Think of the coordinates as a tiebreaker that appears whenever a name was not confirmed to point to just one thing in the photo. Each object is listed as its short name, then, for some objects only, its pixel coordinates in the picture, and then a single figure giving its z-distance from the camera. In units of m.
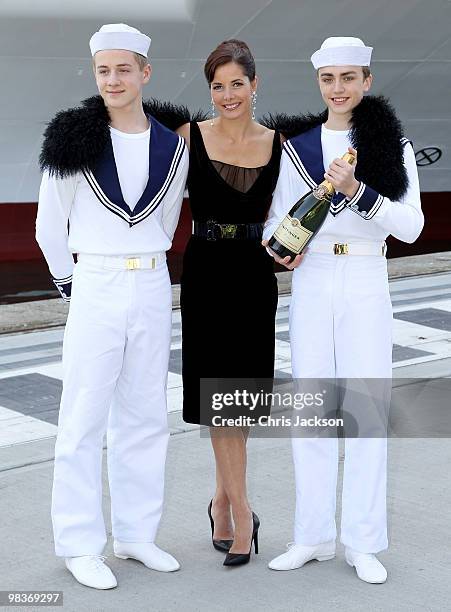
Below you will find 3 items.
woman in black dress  3.44
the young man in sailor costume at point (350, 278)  3.37
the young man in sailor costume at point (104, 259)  3.34
